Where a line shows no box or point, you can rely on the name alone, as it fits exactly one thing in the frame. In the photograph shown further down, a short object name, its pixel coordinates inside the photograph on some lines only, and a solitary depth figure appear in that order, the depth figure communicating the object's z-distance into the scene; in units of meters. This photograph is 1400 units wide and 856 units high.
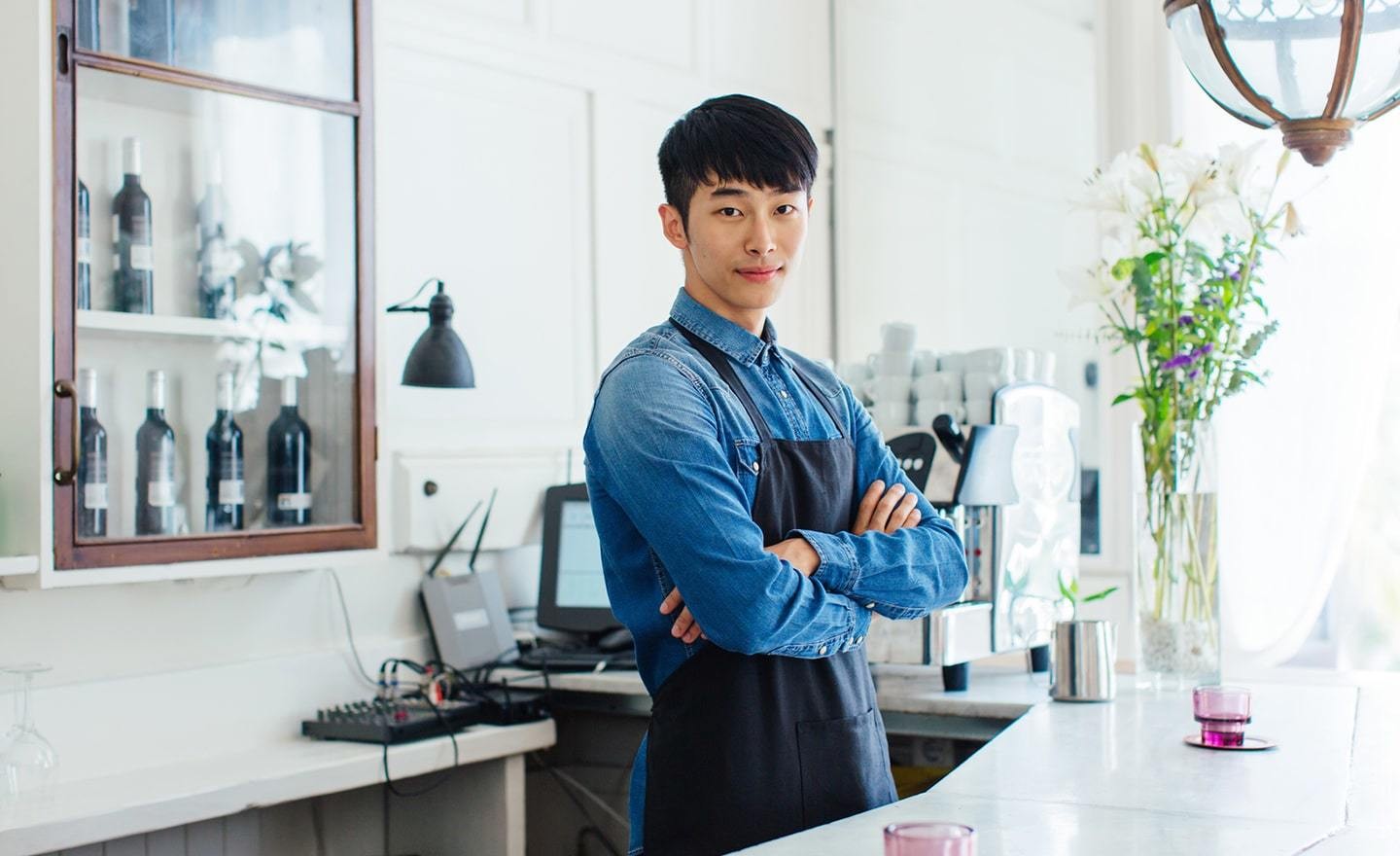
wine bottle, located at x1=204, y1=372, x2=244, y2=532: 2.57
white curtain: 3.39
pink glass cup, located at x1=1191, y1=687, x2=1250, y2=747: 2.01
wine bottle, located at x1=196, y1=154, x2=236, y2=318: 2.59
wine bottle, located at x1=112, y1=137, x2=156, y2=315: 2.45
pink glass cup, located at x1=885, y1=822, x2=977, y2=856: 1.18
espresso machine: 2.71
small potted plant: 2.48
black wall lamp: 2.92
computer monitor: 3.25
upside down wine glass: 2.26
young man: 1.78
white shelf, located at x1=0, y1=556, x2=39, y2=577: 2.22
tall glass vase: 2.58
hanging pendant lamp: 1.68
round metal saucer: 2.02
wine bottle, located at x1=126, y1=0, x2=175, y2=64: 2.43
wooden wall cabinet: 2.36
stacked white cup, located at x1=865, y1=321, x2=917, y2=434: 2.97
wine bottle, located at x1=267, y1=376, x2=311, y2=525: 2.66
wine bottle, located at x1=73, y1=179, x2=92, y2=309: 2.35
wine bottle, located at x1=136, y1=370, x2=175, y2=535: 2.45
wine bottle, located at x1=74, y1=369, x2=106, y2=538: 2.32
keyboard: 3.04
